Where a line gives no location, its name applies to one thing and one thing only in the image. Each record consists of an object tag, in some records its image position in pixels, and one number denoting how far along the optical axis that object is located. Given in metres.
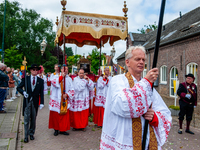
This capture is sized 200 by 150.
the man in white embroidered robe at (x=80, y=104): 6.16
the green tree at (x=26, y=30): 31.83
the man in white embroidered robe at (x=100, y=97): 6.57
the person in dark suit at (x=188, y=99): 5.94
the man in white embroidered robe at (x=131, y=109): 1.72
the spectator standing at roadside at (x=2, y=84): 7.74
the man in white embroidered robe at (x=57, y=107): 5.55
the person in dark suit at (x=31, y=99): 4.97
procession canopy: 5.59
